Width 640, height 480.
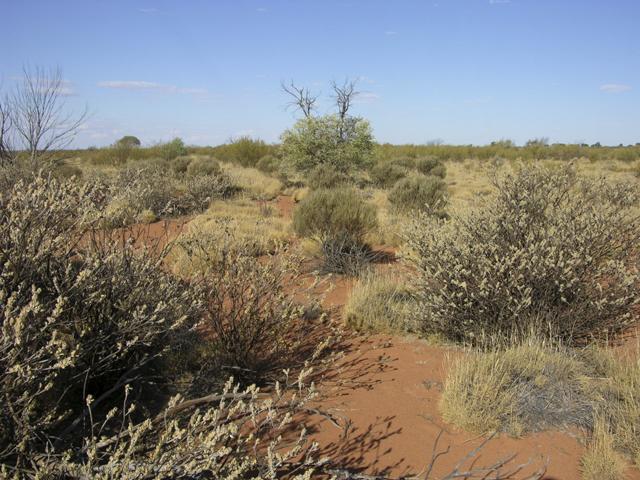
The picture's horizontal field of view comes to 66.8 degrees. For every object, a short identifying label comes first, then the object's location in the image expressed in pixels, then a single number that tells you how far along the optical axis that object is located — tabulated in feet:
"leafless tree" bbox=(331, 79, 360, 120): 71.15
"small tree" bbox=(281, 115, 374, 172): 65.82
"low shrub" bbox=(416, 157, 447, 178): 86.43
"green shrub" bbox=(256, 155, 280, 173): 86.58
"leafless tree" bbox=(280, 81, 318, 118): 73.20
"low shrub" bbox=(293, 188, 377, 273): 27.47
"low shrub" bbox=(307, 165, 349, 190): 53.01
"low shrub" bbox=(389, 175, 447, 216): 42.55
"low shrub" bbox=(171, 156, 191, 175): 75.82
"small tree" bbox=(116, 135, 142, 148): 113.13
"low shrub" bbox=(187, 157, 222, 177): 65.30
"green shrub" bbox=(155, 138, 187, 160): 103.19
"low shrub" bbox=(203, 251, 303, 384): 13.74
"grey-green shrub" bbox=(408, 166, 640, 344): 14.97
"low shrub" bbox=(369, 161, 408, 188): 68.08
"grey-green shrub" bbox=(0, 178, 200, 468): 8.13
